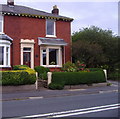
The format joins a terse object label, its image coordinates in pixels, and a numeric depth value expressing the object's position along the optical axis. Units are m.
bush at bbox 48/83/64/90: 14.41
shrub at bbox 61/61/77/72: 17.36
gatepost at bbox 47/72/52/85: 15.15
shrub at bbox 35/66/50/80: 18.72
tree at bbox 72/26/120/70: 19.66
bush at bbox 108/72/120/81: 23.10
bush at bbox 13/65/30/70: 16.73
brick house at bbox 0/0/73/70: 19.25
